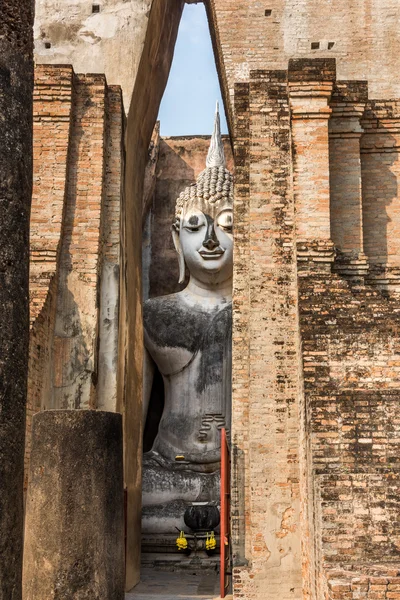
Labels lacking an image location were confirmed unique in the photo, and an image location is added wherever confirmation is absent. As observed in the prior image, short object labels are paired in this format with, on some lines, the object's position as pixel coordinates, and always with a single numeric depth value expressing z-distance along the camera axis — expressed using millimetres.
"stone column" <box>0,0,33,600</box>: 3809
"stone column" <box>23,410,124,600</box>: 6711
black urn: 11758
